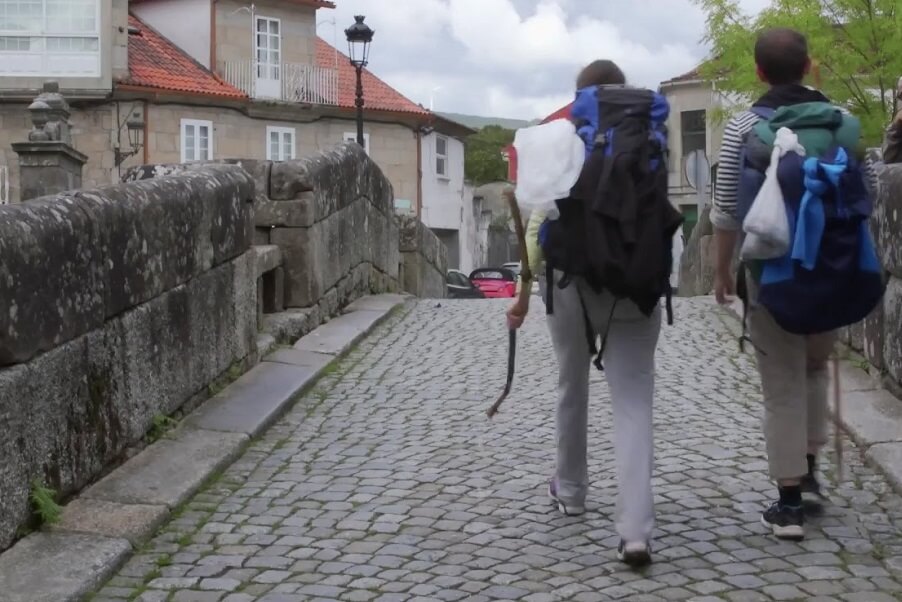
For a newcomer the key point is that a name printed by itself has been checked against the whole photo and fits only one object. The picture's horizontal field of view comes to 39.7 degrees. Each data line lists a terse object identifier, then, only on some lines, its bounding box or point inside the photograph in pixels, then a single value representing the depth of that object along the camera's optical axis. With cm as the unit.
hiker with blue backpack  405
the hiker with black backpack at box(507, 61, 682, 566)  405
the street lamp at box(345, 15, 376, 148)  2020
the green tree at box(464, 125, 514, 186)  5497
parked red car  3244
